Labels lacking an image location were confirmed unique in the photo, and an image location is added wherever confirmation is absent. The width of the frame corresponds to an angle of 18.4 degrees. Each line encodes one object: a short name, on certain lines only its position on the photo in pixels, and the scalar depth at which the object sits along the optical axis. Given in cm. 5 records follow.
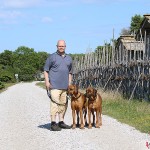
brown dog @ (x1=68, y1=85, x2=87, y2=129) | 1154
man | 1177
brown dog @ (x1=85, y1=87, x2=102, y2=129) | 1163
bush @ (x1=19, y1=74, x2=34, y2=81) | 10838
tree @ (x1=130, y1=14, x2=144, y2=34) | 5481
